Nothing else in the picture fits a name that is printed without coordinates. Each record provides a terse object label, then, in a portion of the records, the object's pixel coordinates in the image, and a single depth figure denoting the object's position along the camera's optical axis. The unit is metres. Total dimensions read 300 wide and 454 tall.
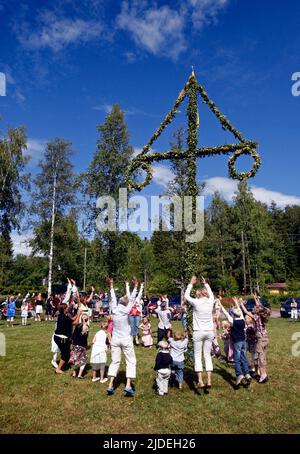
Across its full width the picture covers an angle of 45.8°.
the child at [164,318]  12.83
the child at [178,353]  8.67
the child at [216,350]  11.87
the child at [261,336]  9.32
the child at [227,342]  11.24
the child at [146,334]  14.25
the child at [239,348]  8.72
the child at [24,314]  22.07
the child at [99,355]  9.52
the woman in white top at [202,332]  8.34
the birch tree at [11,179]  30.42
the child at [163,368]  8.24
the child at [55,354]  10.97
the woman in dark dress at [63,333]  10.33
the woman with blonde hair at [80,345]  9.86
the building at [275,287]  59.17
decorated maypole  9.95
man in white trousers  8.29
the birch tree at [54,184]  31.64
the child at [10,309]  21.91
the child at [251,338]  9.95
